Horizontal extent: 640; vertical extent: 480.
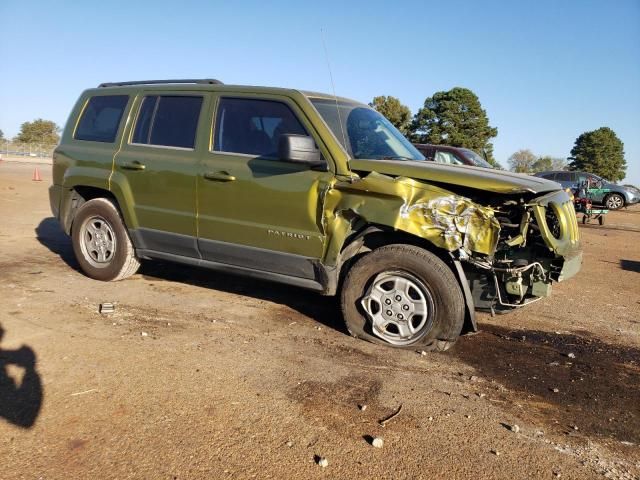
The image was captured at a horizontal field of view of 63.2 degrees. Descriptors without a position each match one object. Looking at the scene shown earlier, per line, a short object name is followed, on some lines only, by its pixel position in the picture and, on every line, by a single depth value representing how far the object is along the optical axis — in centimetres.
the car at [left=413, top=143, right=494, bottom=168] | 1298
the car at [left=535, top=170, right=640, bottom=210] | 2472
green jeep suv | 394
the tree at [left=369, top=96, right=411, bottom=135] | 5122
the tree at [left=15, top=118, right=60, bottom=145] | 7275
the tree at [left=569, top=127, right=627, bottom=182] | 5566
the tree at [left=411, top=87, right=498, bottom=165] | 4931
